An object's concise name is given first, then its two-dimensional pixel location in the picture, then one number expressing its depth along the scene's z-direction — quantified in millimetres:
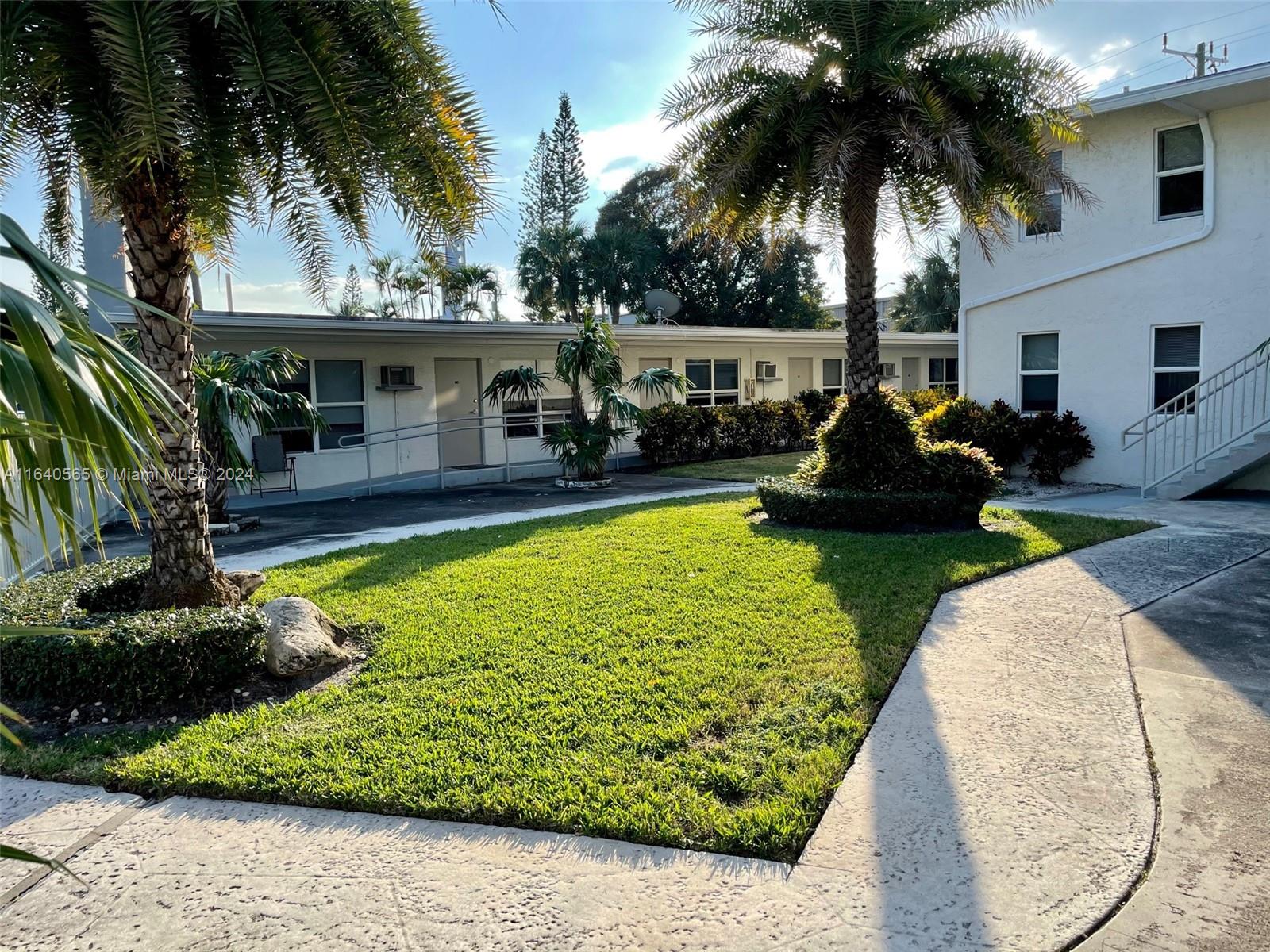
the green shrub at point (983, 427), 13180
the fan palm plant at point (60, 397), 1764
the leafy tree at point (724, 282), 35250
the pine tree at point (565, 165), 36375
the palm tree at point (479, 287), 29344
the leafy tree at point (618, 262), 33812
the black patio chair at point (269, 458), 13242
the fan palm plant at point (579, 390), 13867
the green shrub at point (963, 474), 9141
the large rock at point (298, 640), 4988
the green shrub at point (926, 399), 17859
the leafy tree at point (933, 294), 33688
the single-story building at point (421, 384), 14047
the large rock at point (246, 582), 6530
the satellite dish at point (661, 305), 21844
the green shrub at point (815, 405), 20031
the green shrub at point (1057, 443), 12844
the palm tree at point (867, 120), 9172
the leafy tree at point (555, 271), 34125
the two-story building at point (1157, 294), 11188
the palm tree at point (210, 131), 4684
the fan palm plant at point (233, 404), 9641
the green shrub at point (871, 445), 9508
